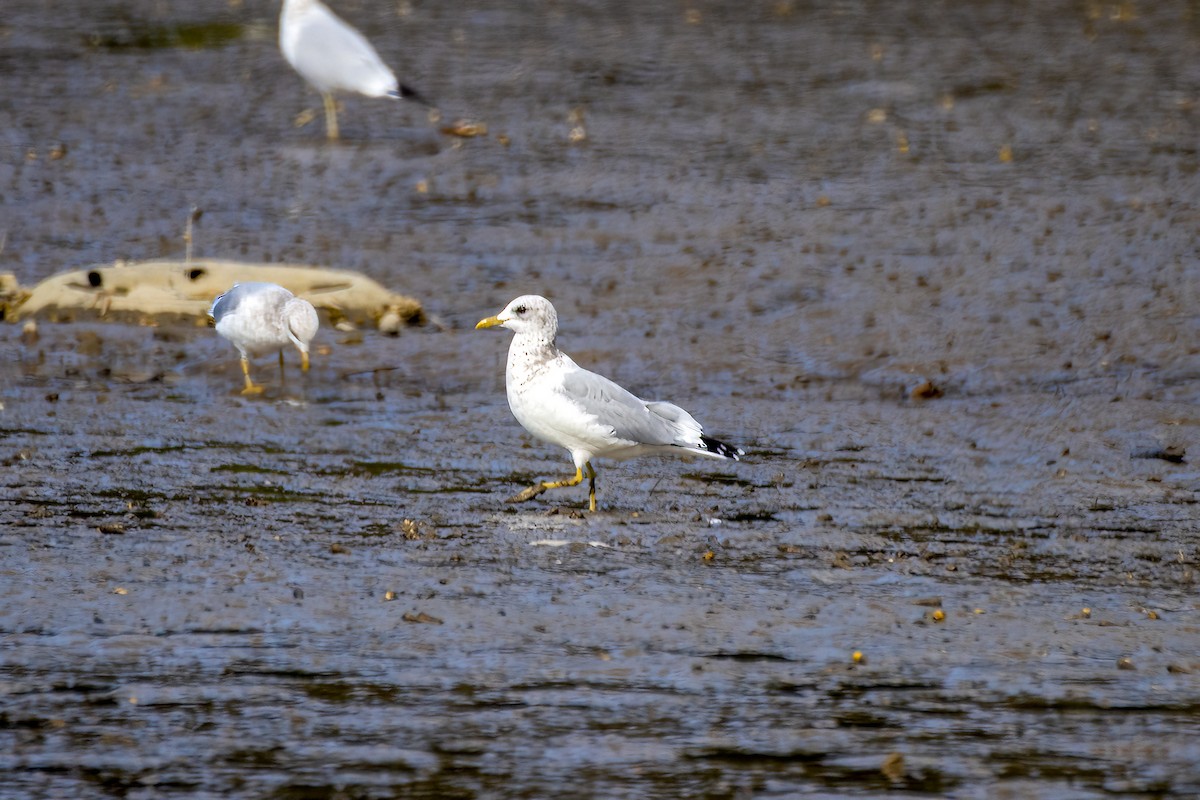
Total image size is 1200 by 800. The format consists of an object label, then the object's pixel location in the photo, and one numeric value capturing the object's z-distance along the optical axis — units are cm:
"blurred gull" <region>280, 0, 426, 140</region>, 3023
